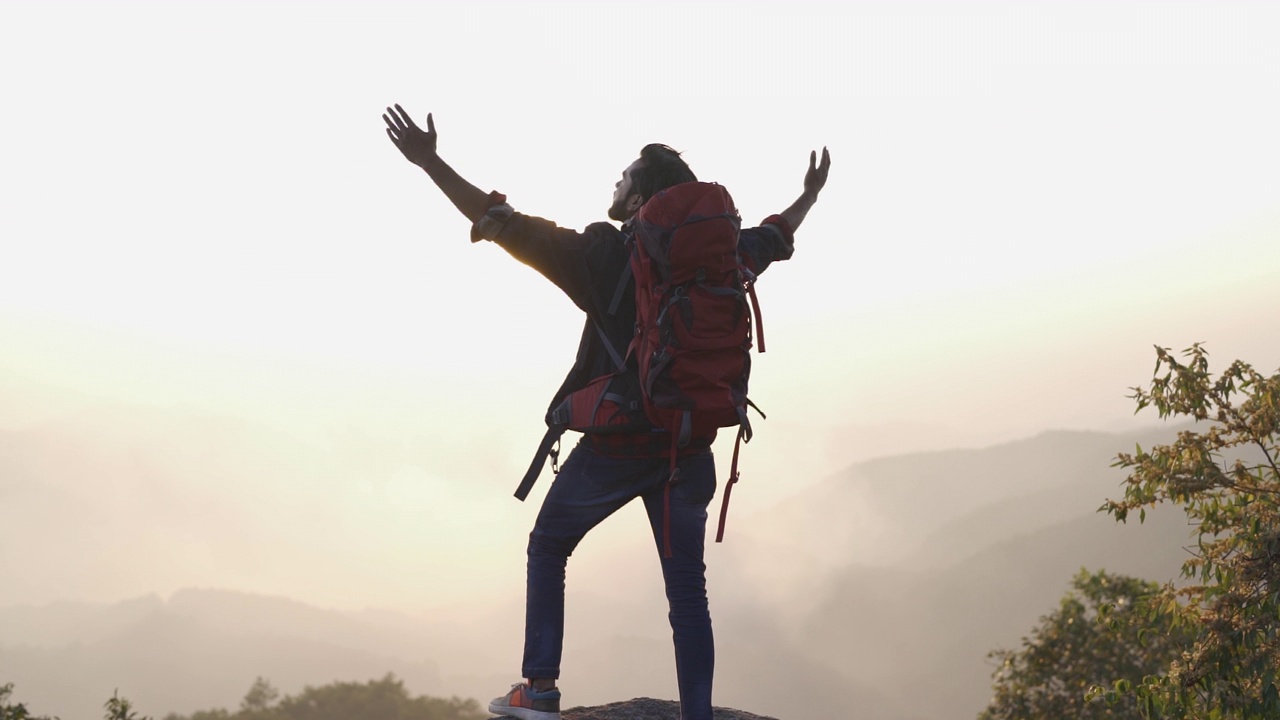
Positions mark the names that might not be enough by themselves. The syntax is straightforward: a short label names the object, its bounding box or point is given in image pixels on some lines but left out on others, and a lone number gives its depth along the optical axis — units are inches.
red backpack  179.0
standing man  183.6
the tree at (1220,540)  330.3
